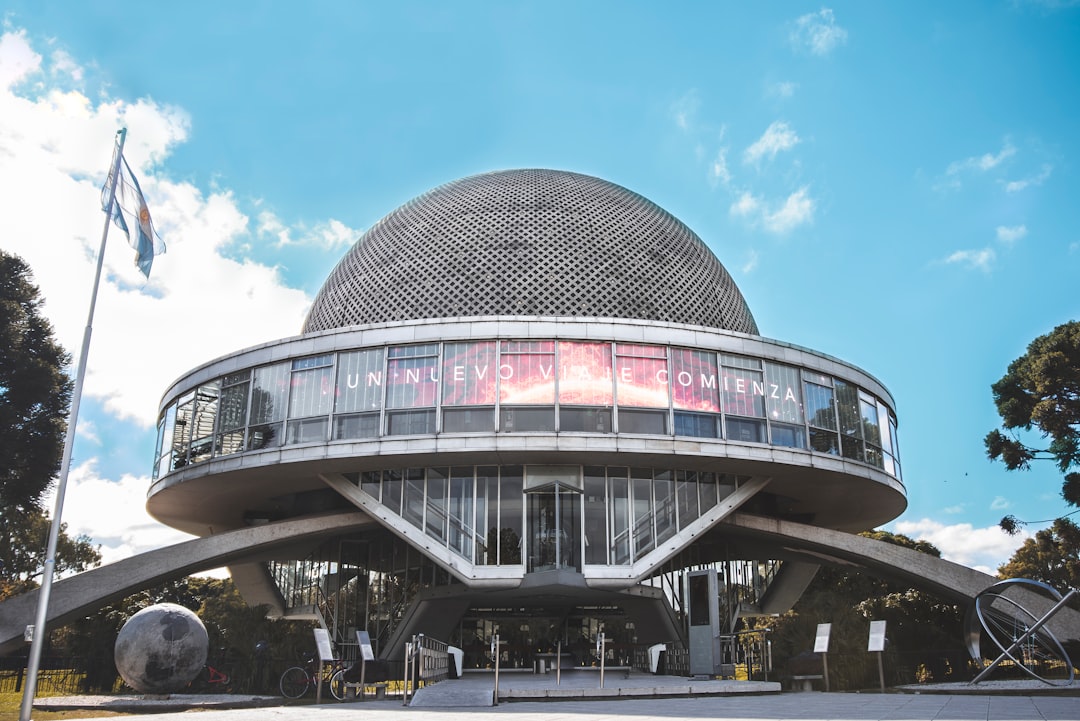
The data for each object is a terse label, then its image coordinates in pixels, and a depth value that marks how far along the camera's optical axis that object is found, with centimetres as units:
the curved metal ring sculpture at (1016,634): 1864
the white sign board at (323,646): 1468
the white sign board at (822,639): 1516
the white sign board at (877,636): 1470
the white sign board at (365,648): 1492
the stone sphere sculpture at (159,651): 1477
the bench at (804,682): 1628
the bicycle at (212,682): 1712
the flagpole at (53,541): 1129
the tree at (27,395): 2377
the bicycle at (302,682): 1559
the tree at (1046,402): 2553
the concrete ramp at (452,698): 1277
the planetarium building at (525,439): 1962
